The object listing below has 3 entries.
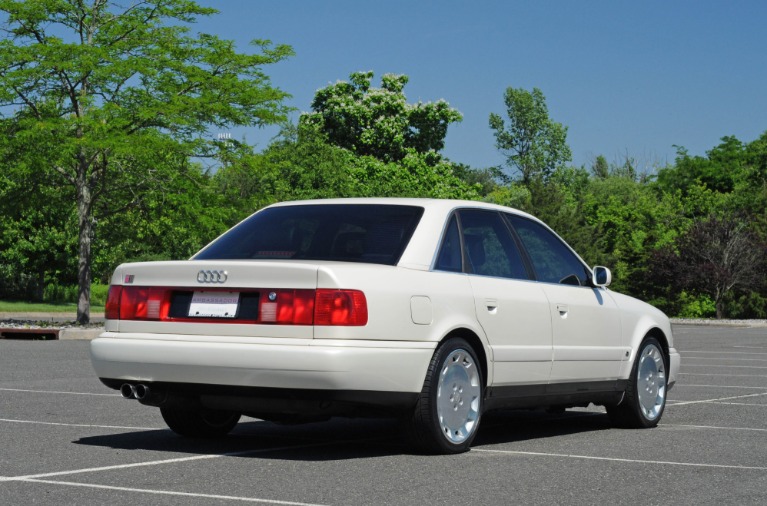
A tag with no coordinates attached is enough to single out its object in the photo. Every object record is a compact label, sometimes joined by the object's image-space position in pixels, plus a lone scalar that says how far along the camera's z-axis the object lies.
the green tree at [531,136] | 104.50
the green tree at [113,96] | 29.62
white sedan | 6.84
